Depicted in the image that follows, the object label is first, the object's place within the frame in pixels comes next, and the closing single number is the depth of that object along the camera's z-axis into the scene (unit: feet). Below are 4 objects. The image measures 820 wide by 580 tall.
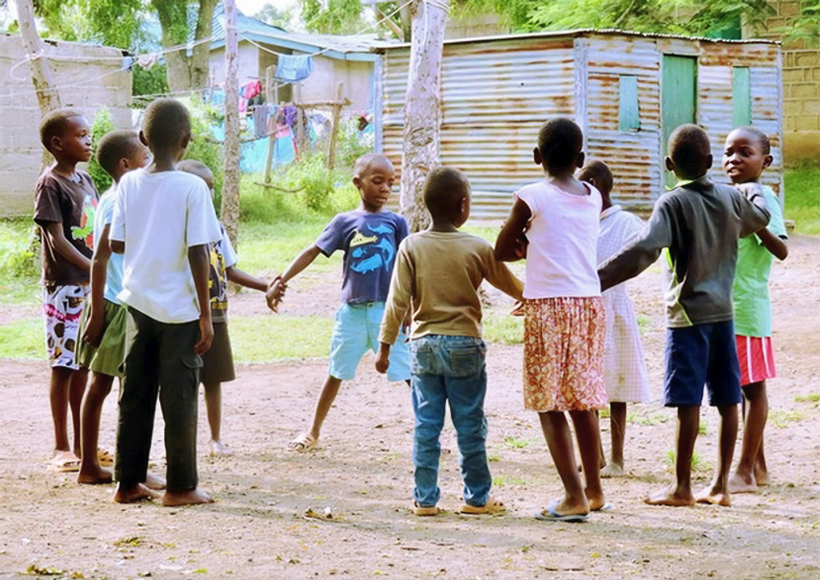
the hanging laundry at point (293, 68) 105.91
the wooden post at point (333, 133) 74.90
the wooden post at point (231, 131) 46.21
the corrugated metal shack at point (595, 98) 62.75
